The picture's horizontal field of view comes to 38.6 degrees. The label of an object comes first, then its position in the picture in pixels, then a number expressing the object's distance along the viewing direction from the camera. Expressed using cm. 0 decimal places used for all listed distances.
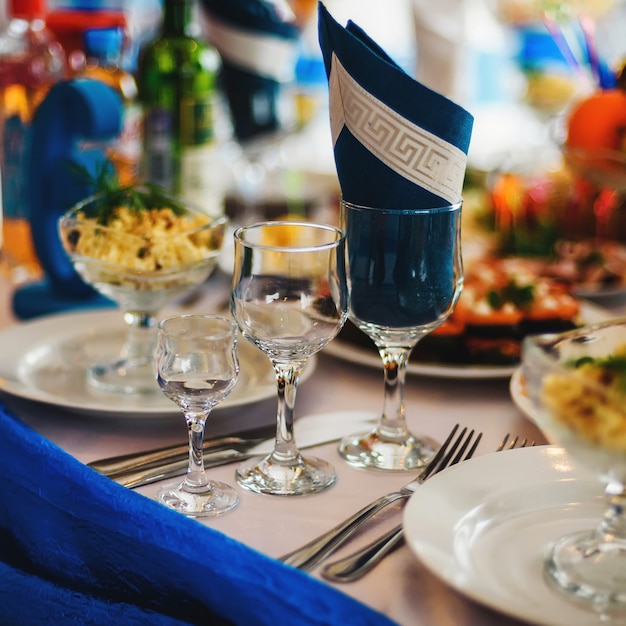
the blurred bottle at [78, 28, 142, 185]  132
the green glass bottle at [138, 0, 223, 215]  127
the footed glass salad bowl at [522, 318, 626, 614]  49
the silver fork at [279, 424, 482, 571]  57
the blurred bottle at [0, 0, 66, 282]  123
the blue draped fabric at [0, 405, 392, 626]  51
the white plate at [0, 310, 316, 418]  79
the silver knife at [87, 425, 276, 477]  69
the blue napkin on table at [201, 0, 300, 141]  150
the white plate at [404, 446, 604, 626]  51
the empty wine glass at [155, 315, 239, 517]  64
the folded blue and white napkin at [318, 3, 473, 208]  66
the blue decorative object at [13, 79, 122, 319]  107
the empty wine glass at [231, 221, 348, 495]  64
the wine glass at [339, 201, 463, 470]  68
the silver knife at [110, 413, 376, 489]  68
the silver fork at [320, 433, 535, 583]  56
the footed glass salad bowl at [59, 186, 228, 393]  84
